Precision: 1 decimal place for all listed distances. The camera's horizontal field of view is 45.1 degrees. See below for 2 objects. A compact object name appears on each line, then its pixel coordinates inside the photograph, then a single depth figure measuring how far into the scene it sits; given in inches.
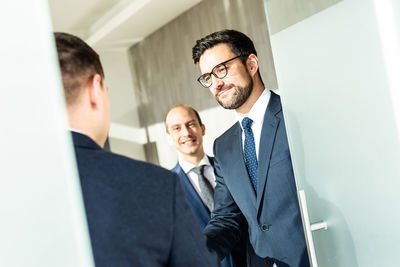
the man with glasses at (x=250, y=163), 81.2
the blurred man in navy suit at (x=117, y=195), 51.2
